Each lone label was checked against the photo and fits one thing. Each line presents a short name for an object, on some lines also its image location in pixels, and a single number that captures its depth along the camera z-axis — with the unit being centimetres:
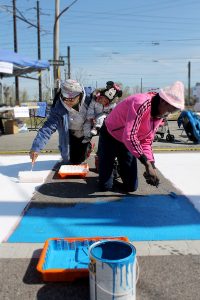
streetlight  1342
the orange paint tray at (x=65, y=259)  233
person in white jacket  497
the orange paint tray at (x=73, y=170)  496
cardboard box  1146
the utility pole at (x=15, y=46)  2247
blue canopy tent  1085
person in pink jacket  308
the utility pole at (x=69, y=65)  3414
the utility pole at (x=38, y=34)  2499
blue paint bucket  192
